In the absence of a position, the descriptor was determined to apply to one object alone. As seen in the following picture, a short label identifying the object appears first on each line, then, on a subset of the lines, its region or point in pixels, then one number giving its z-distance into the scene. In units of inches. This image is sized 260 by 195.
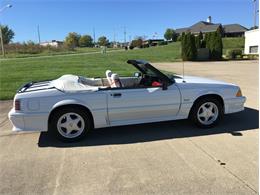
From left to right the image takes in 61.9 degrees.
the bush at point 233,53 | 1007.3
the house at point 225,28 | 2832.1
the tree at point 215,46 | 959.4
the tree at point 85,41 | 3851.6
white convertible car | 144.6
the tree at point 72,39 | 3485.5
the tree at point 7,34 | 3207.4
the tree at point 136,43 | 2819.8
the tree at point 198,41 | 975.9
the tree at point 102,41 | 4025.4
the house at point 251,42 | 1069.4
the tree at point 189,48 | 936.4
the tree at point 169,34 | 3251.6
